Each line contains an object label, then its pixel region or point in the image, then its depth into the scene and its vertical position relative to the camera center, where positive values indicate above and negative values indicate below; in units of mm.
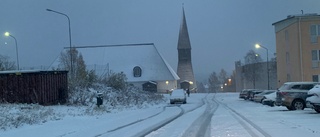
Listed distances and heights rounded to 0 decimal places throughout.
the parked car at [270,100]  34188 -1262
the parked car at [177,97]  48375 -1275
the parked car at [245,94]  52819 -1200
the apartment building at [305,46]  50969 +4191
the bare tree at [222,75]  192975 +4032
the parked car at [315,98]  21577 -749
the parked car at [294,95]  27141 -730
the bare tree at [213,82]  177612 +1051
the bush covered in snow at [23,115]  17984 -1221
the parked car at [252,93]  47562 -1039
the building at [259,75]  92812 +1742
